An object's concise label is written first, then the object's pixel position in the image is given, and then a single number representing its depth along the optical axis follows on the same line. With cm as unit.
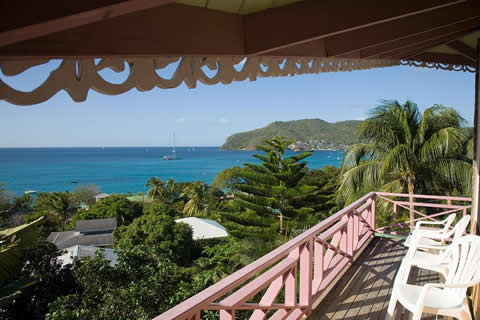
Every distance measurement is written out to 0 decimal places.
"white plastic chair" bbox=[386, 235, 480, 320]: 168
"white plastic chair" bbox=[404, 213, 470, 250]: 256
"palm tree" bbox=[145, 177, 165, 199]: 3673
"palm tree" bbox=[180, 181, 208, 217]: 3002
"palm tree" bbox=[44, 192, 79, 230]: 2973
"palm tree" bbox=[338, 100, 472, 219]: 815
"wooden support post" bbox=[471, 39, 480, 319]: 271
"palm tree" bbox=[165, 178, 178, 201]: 3722
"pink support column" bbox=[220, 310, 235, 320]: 140
